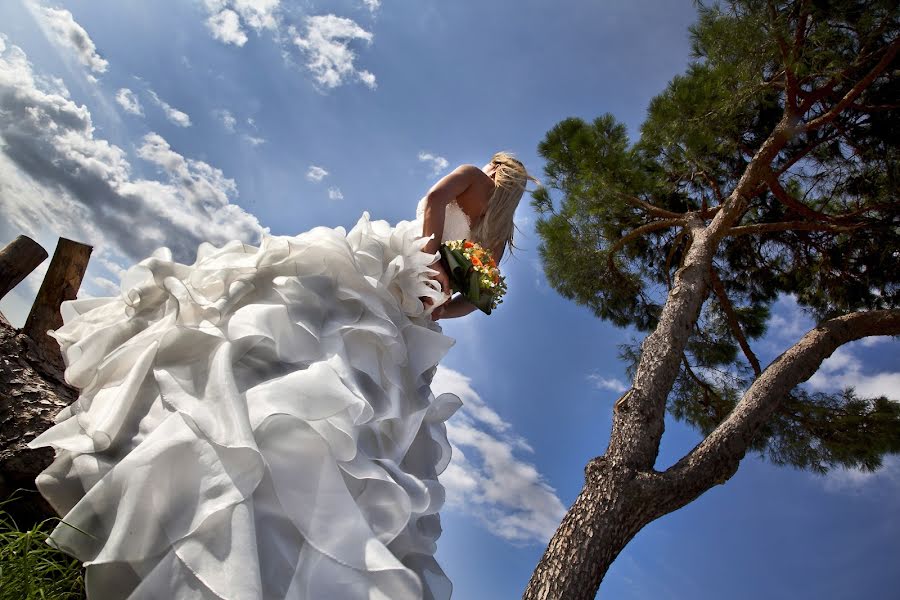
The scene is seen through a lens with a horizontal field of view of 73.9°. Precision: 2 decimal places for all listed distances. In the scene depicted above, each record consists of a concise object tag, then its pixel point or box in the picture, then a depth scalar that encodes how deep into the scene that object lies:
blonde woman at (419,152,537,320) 2.99
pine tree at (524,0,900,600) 3.57
